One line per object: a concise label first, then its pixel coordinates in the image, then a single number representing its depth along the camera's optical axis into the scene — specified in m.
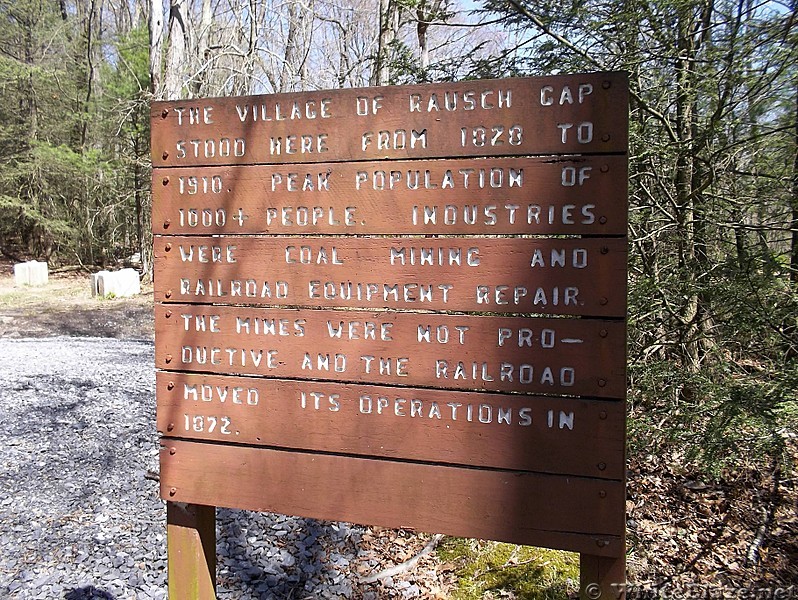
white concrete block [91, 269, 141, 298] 14.59
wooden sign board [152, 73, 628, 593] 1.64
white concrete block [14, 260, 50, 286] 16.59
